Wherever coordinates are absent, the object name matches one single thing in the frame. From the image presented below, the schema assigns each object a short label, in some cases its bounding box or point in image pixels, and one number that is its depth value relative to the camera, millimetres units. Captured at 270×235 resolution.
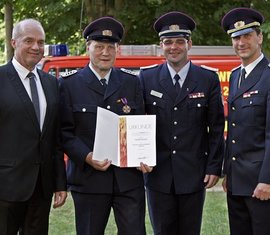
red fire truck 8305
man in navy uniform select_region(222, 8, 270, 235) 3926
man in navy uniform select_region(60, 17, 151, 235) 4047
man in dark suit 3803
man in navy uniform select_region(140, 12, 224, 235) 4332
